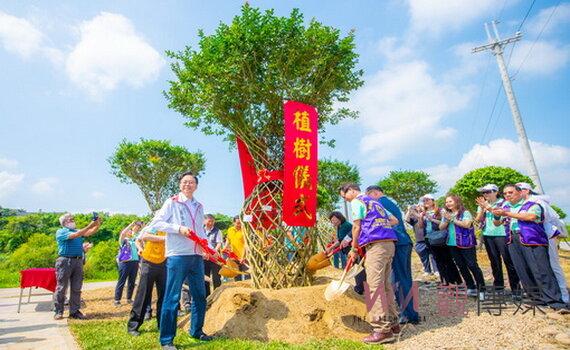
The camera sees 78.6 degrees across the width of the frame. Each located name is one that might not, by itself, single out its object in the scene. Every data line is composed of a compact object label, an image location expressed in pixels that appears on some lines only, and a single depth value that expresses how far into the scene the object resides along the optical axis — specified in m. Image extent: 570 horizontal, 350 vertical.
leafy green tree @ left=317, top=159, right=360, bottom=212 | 24.78
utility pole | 11.90
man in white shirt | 3.77
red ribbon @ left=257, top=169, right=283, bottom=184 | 5.25
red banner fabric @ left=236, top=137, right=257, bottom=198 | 5.59
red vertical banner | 4.95
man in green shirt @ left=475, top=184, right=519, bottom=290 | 5.67
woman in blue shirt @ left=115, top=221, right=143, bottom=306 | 7.34
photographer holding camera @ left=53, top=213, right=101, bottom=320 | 5.96
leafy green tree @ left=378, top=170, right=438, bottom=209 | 26.34
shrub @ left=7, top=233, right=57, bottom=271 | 13.73
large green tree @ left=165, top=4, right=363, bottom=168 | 5.15
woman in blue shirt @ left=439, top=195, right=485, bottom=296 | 5.55
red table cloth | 6.84
